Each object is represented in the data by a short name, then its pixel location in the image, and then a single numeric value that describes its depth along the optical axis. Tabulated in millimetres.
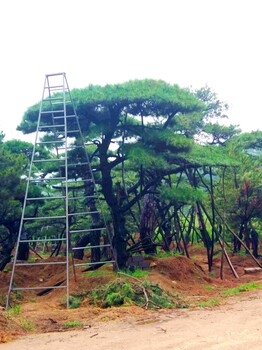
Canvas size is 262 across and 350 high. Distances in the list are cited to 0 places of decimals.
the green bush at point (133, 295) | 9062
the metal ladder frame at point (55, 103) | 11195
